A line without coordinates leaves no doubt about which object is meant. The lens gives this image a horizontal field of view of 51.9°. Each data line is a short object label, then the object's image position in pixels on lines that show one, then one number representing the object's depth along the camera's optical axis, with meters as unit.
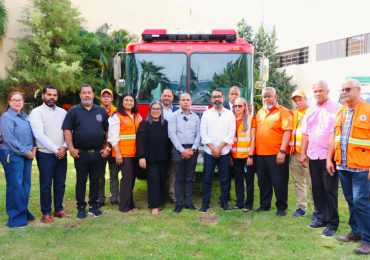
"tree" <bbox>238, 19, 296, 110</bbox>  26.27
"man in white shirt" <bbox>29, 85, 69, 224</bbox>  5.11
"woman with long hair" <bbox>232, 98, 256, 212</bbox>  5.78
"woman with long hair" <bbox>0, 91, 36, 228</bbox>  4.92
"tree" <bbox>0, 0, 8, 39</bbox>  17.88
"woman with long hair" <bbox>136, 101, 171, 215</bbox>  5.68
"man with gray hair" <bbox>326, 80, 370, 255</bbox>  4.17
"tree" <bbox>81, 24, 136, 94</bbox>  19.59
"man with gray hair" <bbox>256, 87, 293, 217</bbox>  5.48
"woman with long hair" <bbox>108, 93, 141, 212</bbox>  5.65
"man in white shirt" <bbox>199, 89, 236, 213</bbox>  5.69
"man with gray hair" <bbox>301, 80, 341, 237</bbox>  4.80
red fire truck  6.52
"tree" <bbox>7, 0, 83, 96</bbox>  18.52
